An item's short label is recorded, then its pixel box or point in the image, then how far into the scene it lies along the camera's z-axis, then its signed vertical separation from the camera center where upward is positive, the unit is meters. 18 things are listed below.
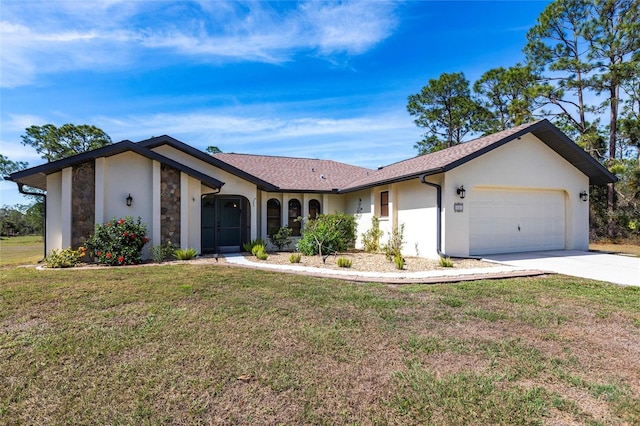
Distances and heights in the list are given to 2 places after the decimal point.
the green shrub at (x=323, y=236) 12.44 -0.80
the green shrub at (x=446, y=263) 9.45 -1.45
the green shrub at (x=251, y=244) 13.57 -1.25
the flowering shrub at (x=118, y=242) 10.06 -0.85
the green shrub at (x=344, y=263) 9.61 -1.45
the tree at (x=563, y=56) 20.86 +11.46
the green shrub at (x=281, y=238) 15.04 -1.06
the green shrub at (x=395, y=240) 13.38 -1.06
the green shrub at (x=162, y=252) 10.99 -1.26
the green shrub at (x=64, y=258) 9.67 -1.29
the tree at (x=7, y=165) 32.03 +5.52
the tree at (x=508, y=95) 22.28 +9.99
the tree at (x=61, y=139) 29.97 +7.73
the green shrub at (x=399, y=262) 9.23 -1.39
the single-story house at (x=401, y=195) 10.92 +0.87
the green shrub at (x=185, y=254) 11.05 -1.33
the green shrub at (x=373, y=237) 14.57 -1.02
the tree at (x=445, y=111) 28.06 +9.79
